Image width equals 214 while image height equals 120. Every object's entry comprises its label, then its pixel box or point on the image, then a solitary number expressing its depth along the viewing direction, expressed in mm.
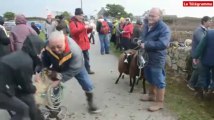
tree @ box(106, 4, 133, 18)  99062
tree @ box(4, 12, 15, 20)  78088
